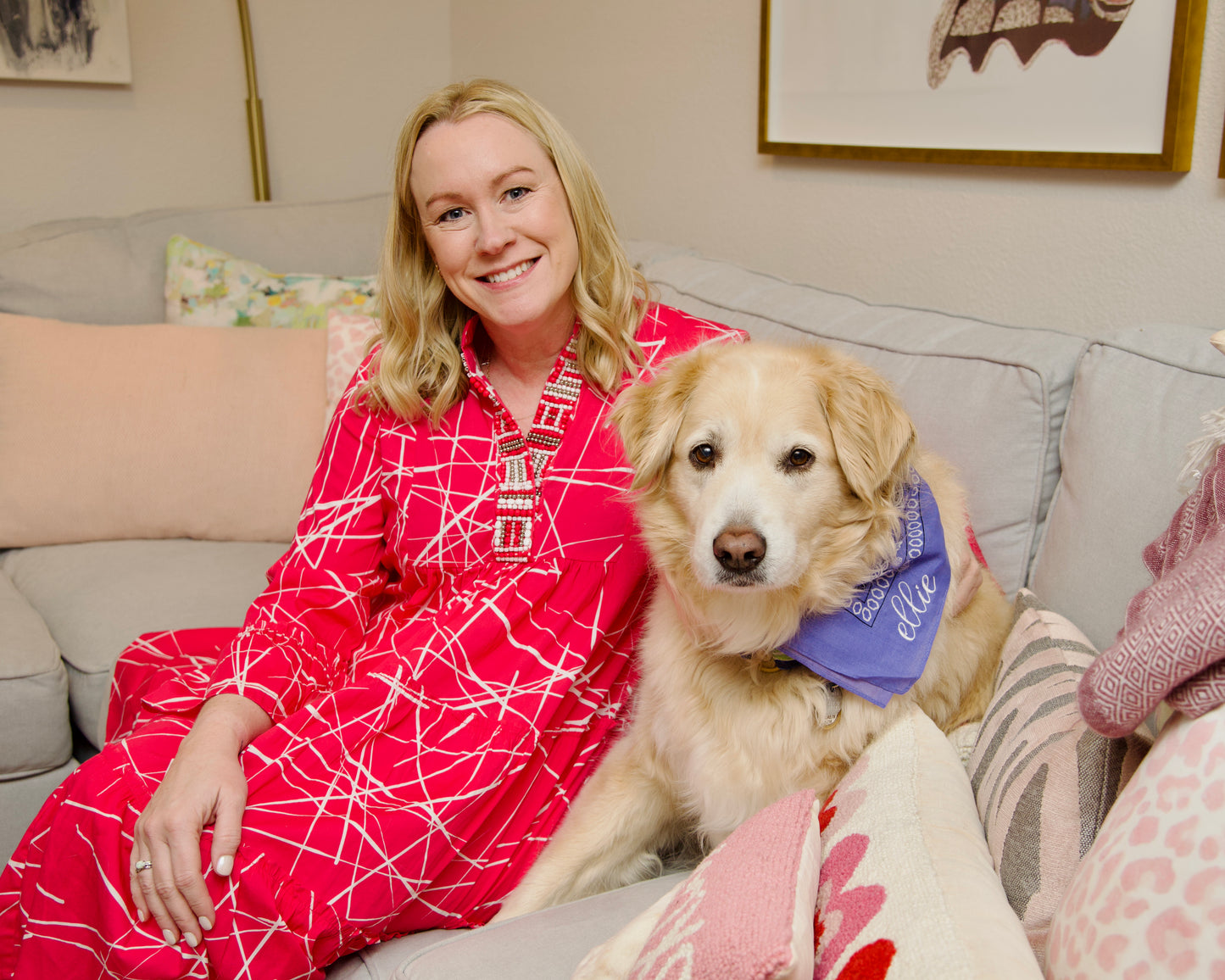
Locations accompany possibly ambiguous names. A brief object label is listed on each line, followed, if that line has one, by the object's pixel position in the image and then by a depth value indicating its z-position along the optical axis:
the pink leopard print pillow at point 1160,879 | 0.65
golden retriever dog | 1.25
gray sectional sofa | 1.34
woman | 1.27
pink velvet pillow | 2.47
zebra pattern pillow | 0.92
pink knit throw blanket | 0.72
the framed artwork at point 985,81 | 1.67
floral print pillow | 2.77
